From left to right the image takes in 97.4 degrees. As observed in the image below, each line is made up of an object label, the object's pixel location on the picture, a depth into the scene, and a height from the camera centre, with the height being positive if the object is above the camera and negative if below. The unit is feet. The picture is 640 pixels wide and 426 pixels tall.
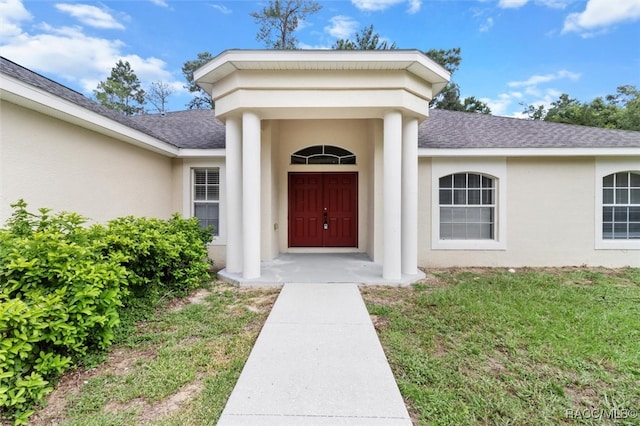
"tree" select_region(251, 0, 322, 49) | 63.57 +44.14
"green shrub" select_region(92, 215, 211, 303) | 13.71 -2.23
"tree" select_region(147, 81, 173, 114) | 86.48 +36.99
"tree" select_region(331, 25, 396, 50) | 69.41 +42.64
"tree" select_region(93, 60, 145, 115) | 85.90 +38.95
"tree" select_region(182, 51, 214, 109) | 82.43 +37.29
